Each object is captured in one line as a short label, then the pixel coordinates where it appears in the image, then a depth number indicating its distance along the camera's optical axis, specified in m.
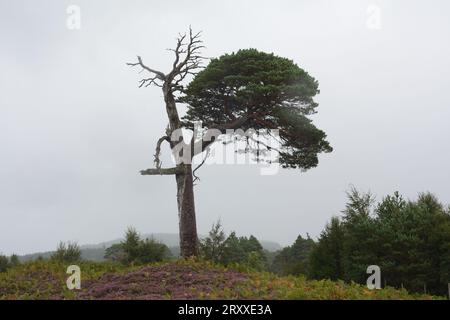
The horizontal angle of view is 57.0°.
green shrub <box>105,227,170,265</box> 20.47
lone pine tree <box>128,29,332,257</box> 17.59
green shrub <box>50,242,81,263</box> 23.41
